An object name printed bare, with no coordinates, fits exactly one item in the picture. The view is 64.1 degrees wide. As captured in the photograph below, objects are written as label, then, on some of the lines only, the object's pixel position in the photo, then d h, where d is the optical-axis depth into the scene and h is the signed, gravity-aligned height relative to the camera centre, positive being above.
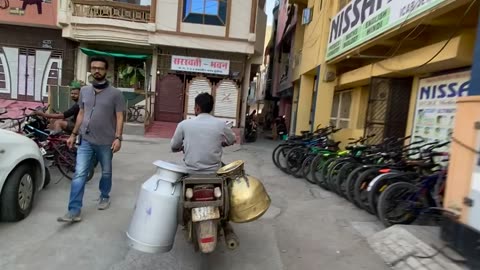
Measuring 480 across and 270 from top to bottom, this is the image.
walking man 4.34 -0.44
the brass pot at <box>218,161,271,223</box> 3.13 -0.78
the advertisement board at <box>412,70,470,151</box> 6.46 +0.22
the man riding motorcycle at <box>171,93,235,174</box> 3.54 -0.38
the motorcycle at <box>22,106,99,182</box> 6.24 -1.05
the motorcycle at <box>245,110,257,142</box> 16.39 -1.25
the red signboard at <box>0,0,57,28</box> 14.83 +2.72
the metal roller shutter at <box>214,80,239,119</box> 15.47 +0.00
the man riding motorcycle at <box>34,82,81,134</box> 6.59 -0.66
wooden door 15.80 -0.17
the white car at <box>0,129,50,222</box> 4.15 -1.06
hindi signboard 15.71 +1.33
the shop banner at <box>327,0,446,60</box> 5.79 +1.70
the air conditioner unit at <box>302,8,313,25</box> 13.57 +3.20
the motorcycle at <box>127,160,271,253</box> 2.96 -0.86
